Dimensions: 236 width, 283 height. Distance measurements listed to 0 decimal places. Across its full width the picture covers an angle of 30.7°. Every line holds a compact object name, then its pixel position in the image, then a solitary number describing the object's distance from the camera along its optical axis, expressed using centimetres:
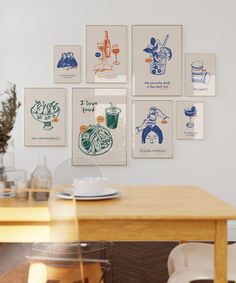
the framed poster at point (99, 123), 429
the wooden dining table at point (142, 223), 155
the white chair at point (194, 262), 178
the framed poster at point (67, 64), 428
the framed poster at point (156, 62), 429
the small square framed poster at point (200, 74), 429
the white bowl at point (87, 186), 186
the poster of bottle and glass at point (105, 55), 428
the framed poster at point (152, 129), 429
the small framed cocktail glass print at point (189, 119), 429
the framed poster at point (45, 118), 429
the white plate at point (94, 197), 176
